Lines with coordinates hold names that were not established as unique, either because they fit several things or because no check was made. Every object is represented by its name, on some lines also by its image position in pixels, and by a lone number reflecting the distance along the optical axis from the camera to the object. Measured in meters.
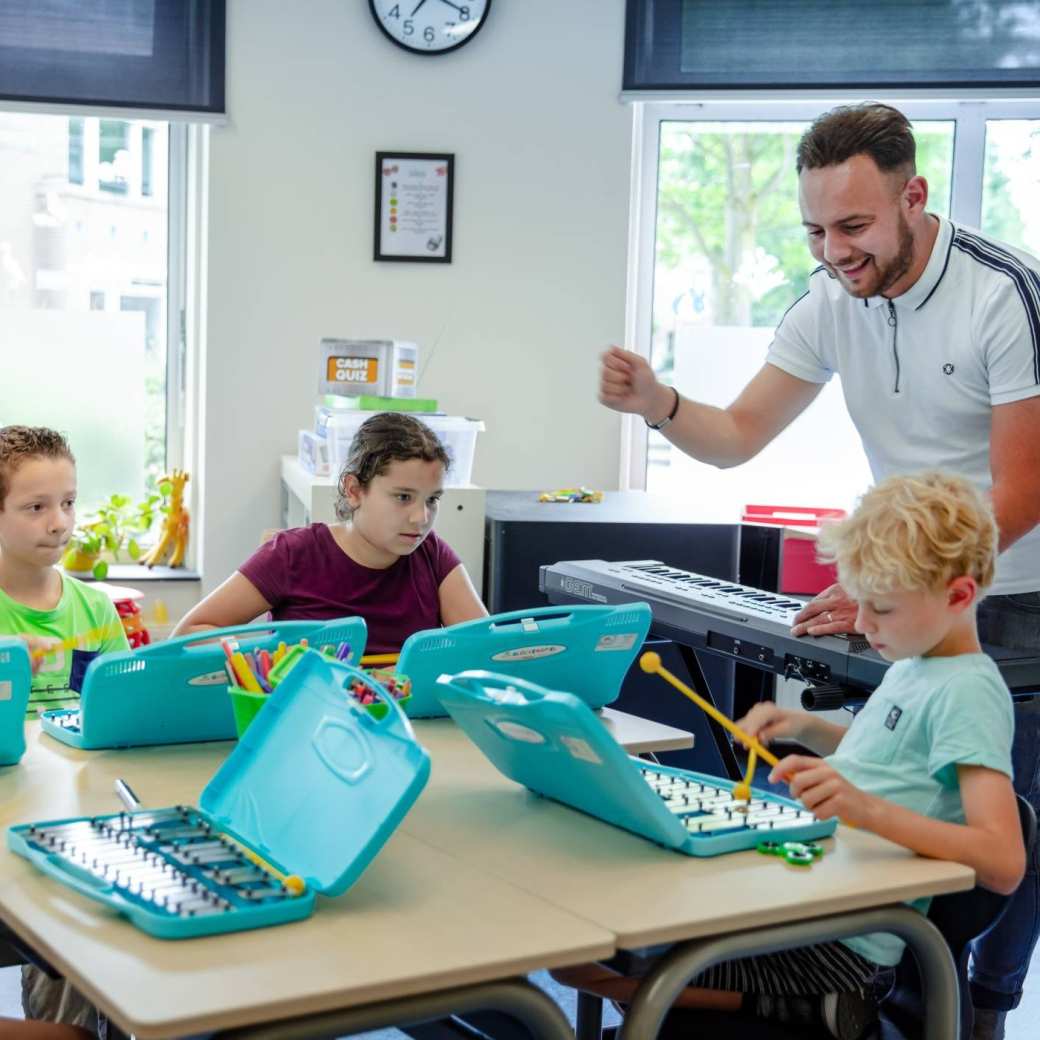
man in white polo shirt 1.98
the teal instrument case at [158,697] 1.66
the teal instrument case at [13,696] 1.56
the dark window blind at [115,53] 3.88
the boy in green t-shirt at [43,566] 2.11
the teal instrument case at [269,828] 1.17
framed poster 4.09
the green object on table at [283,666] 1.59
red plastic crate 3.51
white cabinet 3.23
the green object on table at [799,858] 1.37
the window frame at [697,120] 4.23
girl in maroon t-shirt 2.35
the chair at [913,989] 1.44
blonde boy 1.41
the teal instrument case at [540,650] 1.82
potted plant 4.11
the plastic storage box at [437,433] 3.21
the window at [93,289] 4.19
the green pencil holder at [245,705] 1.57
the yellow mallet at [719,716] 1.39
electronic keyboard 1.93
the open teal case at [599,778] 1.35
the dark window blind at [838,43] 4.05
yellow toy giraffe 4.29
